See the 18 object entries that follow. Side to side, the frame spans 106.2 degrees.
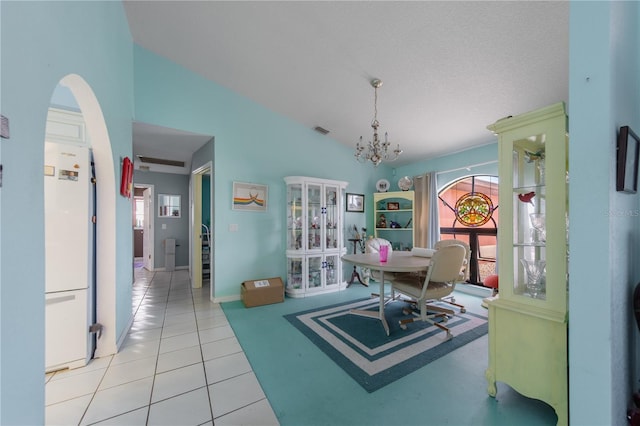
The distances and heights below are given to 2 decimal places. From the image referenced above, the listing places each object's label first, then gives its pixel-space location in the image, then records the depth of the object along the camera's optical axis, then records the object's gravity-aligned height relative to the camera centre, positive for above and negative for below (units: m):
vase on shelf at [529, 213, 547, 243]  1.47 -0.10
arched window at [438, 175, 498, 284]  3.84 -0.10
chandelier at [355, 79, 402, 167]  2.70 +0.71
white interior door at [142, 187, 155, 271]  5.64 -0.38
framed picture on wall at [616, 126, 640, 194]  0.99 +0.23
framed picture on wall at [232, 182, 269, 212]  3.62 +0.24
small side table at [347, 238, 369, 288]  4.48 -1.15
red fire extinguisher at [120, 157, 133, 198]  2.30 +0.35
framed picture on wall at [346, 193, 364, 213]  4.73 +0.18
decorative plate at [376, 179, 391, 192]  4.94 +0.55
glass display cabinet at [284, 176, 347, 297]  3.87 -0.40
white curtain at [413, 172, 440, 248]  4.27 -0.01
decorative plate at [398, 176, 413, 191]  4.72 +0.57
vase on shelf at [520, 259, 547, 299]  1.47 -0.40
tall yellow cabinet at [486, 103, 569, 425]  1.32 -0.30
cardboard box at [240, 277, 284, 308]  3.29 -1.13
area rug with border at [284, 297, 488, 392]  1.88 -1.25
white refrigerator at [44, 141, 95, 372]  1.79 -0.32
